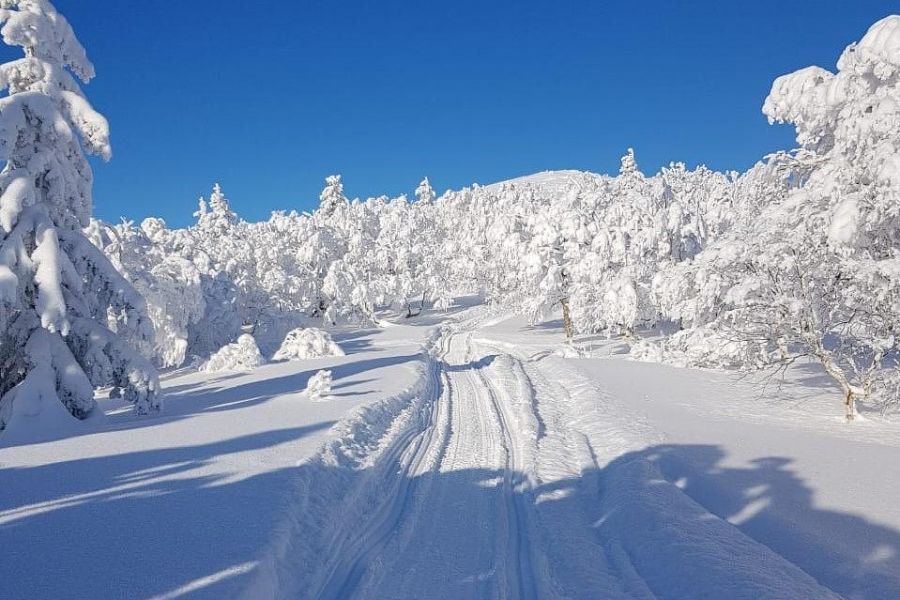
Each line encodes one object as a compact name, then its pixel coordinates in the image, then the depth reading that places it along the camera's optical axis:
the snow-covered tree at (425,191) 113.19
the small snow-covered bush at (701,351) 15.79
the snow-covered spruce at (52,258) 11.47
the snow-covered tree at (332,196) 65.81
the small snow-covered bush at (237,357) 24.44
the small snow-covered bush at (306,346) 28.32
